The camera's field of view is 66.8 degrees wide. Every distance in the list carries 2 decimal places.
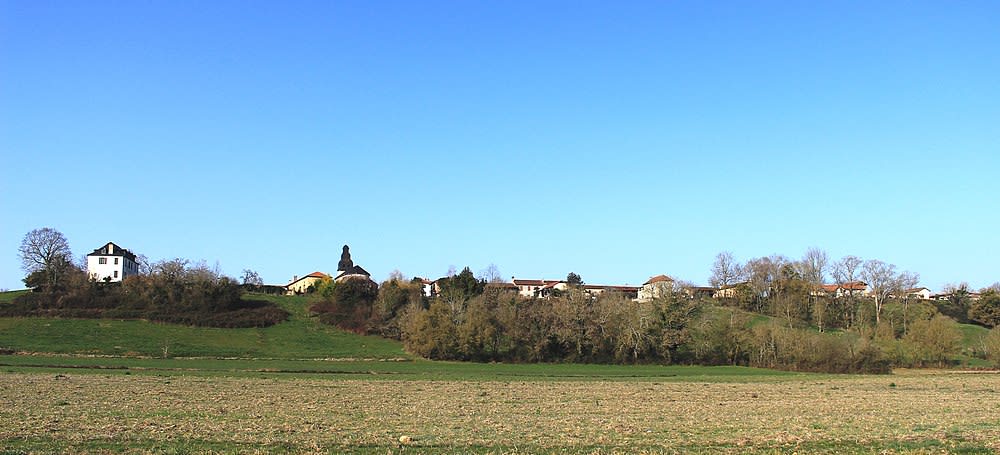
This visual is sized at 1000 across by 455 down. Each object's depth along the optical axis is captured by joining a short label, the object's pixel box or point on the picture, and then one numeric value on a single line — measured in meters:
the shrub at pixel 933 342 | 84.38
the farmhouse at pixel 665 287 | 94.71
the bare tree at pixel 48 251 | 128.00
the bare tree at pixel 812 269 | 143.07
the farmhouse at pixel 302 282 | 181.50
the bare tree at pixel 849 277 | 133.30
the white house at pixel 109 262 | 146.38
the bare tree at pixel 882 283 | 131.25
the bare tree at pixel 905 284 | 130.38
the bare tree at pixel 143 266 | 120.89
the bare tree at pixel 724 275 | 156.25
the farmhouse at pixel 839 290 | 136.62
